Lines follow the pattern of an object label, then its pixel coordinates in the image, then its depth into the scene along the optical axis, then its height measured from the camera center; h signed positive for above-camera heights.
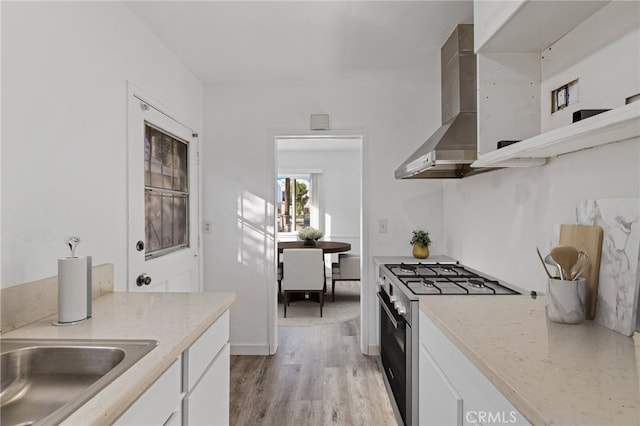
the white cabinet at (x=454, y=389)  0.94 -0.55
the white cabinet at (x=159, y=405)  0.86 -0.49
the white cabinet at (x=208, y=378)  1.23 -0.62
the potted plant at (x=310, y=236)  5.02 -0.29
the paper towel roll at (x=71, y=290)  1.28 -0.27
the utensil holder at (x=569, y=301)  1.25 -0.29
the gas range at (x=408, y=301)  1.81 -0.49
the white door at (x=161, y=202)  2.12 +0.09
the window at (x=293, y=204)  7.08 +0.21
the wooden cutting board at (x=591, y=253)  1.31 -0.14
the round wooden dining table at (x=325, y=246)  4.73 -0.41
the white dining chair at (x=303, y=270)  4.31 -0.65
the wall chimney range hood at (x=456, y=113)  1.91 +0.63
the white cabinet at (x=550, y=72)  1.17 +0.58
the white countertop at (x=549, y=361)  0.73 -0.38
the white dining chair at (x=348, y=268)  4.90 -0.71
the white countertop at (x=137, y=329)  0.78 -0.38
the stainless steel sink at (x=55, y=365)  1.04 -0.44
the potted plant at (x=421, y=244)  3.08 -0.24
